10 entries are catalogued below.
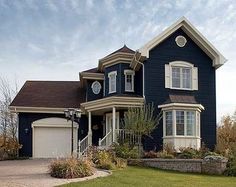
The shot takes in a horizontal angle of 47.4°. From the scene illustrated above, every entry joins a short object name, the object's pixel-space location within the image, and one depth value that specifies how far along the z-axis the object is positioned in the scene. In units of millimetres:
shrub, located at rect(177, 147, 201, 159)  14816
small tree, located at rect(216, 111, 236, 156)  24433
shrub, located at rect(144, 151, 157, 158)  14946
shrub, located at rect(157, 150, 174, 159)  14725
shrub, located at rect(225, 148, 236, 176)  13170
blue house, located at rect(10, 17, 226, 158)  16419
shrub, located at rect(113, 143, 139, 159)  14448
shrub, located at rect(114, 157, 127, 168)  12750
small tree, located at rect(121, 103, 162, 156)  15541
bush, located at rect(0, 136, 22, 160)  18660
